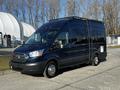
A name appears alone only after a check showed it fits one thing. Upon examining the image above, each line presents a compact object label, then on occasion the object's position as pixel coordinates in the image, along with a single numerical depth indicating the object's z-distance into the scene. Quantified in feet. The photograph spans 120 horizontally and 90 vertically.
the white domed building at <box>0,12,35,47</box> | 58.75
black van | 12.59
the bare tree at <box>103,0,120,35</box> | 84.51
